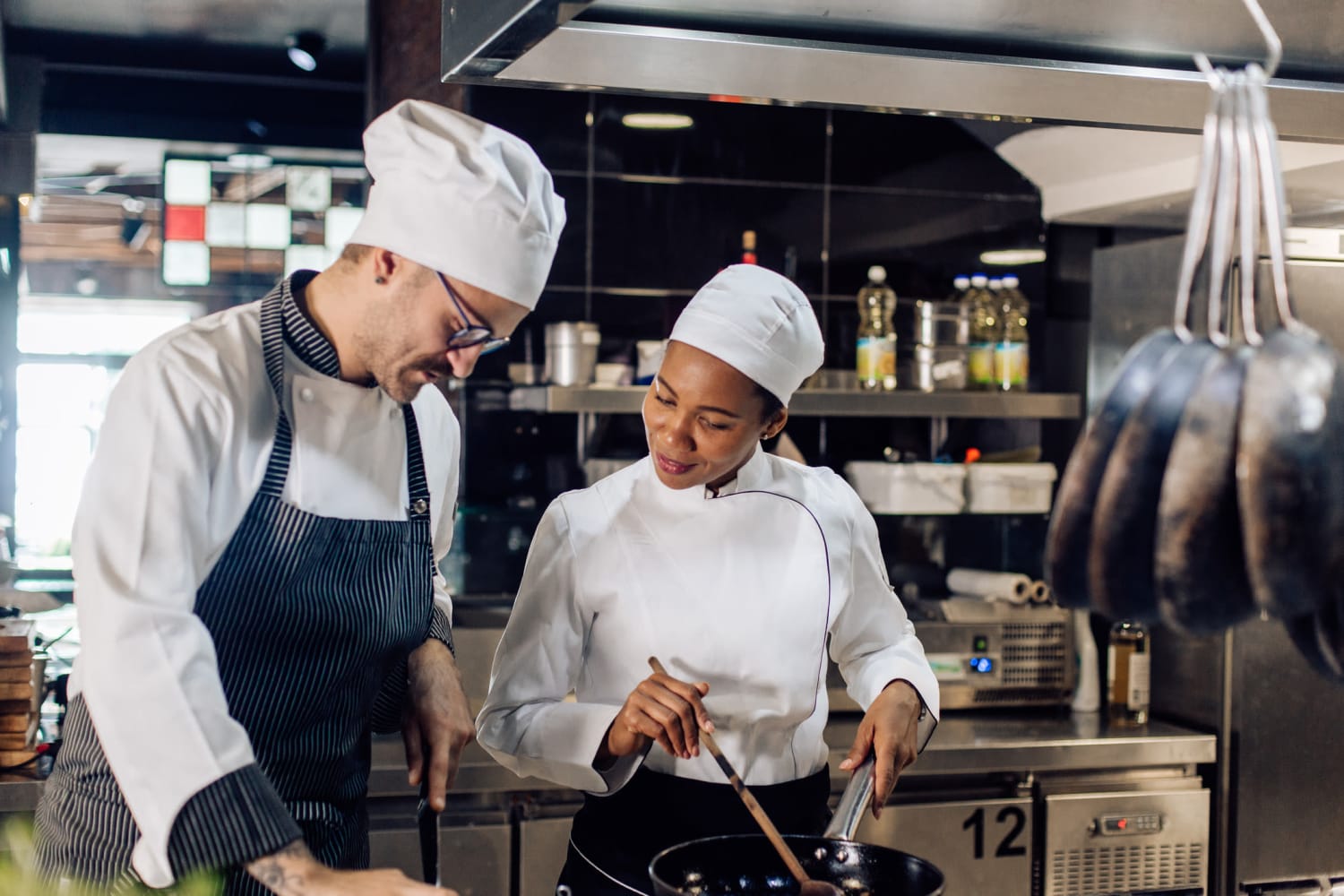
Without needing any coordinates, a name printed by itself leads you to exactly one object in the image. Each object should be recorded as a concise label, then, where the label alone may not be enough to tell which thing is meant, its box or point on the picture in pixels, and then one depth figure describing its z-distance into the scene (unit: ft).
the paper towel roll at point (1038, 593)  11.66
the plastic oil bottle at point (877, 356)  11.96
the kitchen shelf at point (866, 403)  10.77
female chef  5.51
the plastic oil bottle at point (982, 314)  12.74
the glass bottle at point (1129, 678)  11.10
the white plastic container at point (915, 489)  11.85
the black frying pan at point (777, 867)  4.16
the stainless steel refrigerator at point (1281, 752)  10.39
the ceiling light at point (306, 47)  16.88
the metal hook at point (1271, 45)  3.00
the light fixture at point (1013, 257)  13.08
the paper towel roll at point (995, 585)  11.63
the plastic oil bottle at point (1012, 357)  12.16
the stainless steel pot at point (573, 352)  11.34
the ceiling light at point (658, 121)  12.40
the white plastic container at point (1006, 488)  12.00
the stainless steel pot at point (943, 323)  12.67
